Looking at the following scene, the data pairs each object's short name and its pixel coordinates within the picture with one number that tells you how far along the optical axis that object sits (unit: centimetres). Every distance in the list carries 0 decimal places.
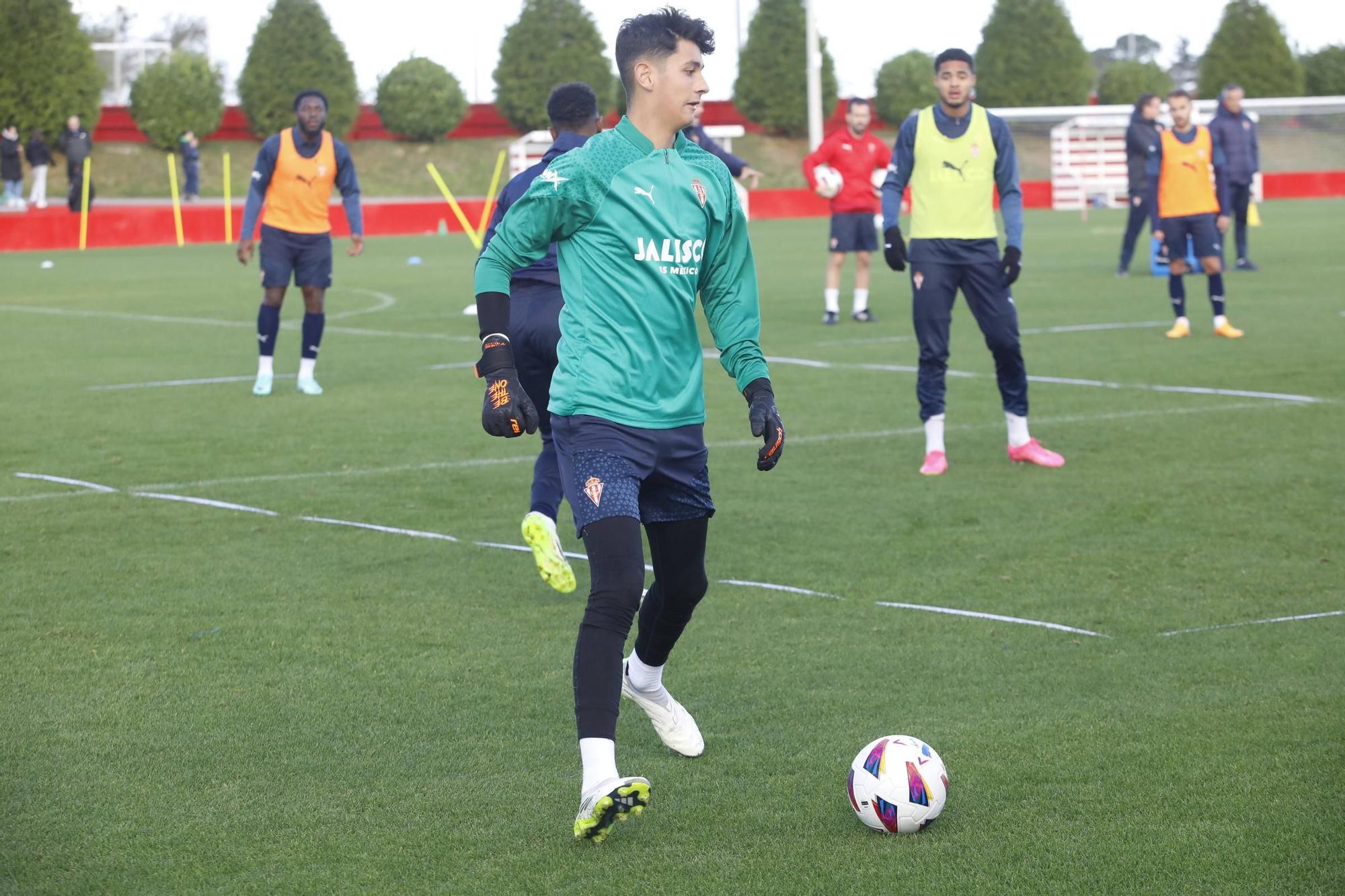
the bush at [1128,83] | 6762
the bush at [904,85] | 6247
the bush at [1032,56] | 6309
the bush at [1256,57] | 6331
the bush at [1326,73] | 6619
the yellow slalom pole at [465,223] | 3394
